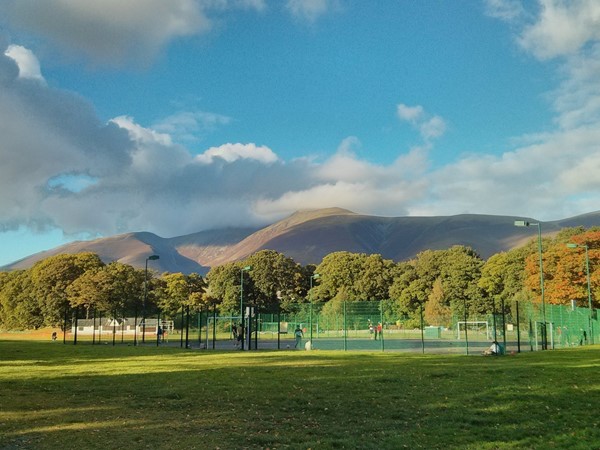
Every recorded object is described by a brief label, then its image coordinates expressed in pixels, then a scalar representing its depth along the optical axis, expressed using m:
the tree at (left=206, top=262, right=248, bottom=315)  106.69
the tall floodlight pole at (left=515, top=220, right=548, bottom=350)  33.53
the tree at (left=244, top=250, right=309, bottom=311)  111.50
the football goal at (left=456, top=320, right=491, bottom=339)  59.03
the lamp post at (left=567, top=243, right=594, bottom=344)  42.41
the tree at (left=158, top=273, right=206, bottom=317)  102.32
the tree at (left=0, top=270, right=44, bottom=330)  93.56
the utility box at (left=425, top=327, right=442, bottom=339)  56.18
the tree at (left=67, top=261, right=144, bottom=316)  83.62
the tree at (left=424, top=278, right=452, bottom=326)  72.00
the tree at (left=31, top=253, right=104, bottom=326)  88.94
